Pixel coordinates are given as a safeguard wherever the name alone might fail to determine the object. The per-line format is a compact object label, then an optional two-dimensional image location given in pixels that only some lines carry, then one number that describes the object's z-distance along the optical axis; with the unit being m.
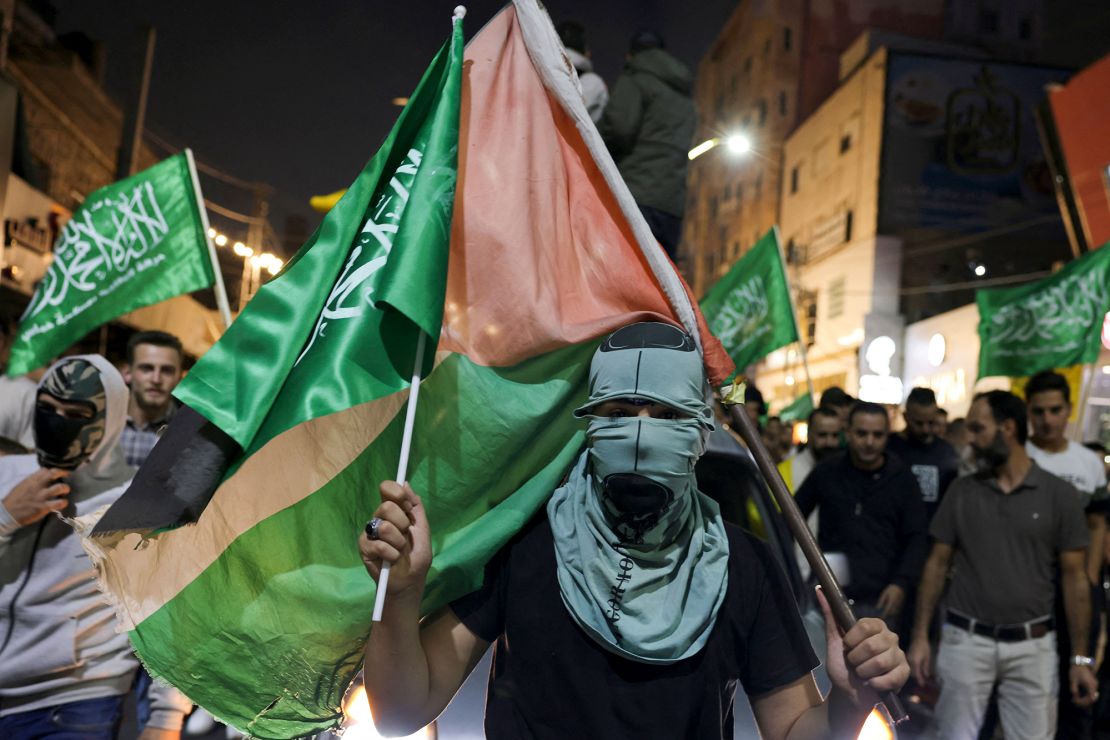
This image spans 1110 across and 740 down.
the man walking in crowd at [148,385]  5.56
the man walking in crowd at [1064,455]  6.50
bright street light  12.81
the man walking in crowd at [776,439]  10.15
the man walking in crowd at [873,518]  5.98
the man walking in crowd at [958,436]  9.41
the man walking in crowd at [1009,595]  5.41
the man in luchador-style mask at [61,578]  3.45
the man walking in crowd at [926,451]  7.21
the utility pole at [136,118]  16.23
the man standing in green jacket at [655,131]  5.65
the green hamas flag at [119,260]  6.11
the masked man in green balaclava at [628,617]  2.23
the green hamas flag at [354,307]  2.41
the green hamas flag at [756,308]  8.57
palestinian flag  2.46
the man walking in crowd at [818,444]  7.35
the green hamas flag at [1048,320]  8.98
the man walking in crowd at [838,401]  7.83
